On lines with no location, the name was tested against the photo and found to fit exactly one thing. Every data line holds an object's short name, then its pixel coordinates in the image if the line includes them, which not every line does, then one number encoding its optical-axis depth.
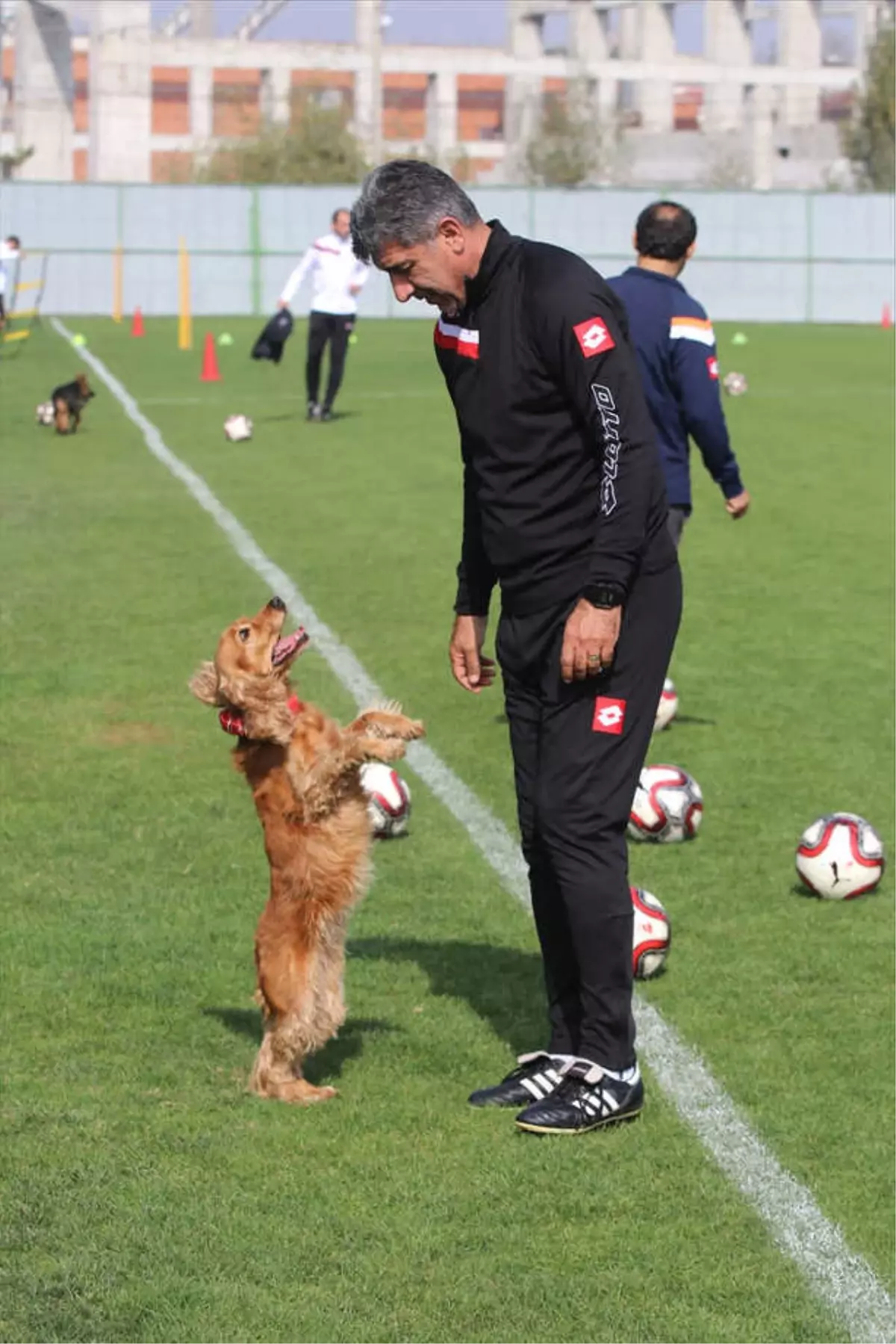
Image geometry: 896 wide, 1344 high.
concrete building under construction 87.75
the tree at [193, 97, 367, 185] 78.56
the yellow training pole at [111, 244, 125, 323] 48.22
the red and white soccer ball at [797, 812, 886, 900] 7.29
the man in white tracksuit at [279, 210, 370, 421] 22.69
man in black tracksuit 4.83
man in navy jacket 8.65
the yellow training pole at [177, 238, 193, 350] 37.12
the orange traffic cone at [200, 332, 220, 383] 29.03
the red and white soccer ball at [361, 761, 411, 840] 7.87
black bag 25.91
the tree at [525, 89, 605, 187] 81.94
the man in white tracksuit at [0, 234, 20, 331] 36.47
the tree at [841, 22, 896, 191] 75.88
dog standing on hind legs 5.39
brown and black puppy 21.58
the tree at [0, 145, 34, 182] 72.88
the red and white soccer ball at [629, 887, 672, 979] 6.38
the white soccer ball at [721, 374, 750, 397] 27.67
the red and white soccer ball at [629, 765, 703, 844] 7.86
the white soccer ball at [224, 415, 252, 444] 21.14
